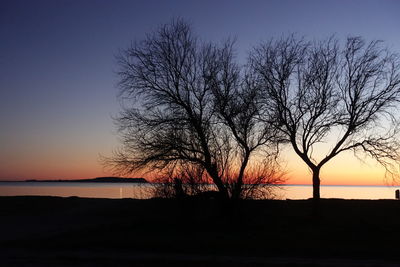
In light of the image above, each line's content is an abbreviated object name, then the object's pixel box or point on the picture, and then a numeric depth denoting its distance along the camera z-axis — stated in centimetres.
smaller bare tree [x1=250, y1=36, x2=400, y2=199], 2430
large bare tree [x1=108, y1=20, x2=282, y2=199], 2348
